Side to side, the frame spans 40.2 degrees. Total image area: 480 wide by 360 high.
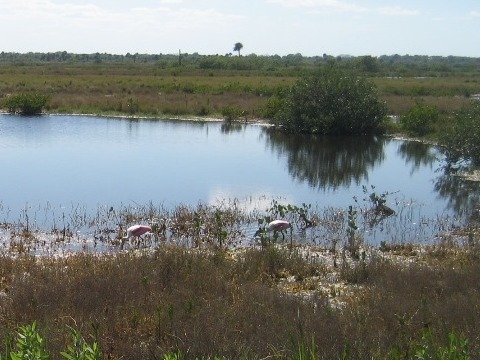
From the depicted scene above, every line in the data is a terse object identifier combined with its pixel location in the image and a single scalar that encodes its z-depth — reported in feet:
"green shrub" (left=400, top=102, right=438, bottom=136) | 98.63
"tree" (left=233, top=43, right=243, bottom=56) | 556.92
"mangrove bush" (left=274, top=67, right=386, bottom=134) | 100.48
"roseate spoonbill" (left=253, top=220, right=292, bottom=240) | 38.78
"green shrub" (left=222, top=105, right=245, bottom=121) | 117.70
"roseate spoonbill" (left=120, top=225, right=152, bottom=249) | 37.50
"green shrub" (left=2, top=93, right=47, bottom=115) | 116.88
